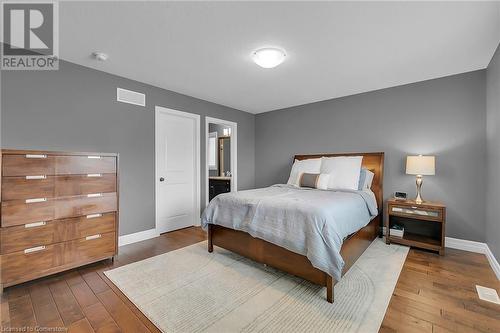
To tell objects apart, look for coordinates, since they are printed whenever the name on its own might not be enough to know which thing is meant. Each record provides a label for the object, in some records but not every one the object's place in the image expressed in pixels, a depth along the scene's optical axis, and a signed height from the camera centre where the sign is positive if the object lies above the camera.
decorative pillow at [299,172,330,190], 3.30 -0.21
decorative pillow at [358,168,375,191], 3.33 -0.19
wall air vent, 3.12 +1.03
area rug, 1.58 -1.12
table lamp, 2.89 +0.02
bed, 1.81 -0.61
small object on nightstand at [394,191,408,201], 3.22 -0.43
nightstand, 2.82 -0.83
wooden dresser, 1.95 -0.45
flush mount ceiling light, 2.32 +1.19
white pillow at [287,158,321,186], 3.67 -0.02
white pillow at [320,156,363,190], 3.21 -0.07
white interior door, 3.64 -0.04
